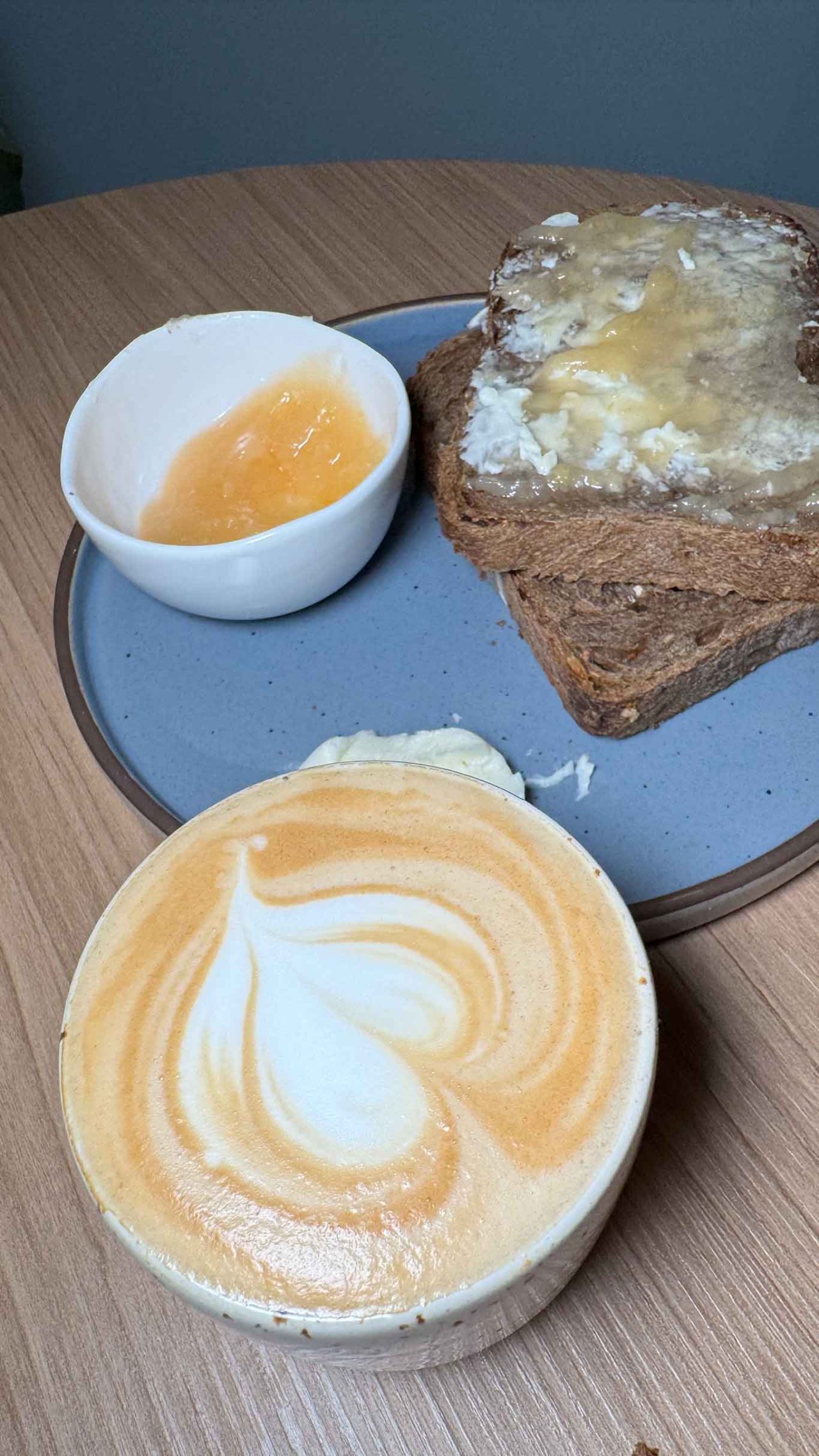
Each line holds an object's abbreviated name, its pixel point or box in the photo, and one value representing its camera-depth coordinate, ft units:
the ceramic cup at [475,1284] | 0.57
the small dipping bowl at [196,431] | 0.98
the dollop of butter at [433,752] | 0.95
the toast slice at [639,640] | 0.95
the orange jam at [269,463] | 1.06
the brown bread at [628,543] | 0.98
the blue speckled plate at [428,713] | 0.89
